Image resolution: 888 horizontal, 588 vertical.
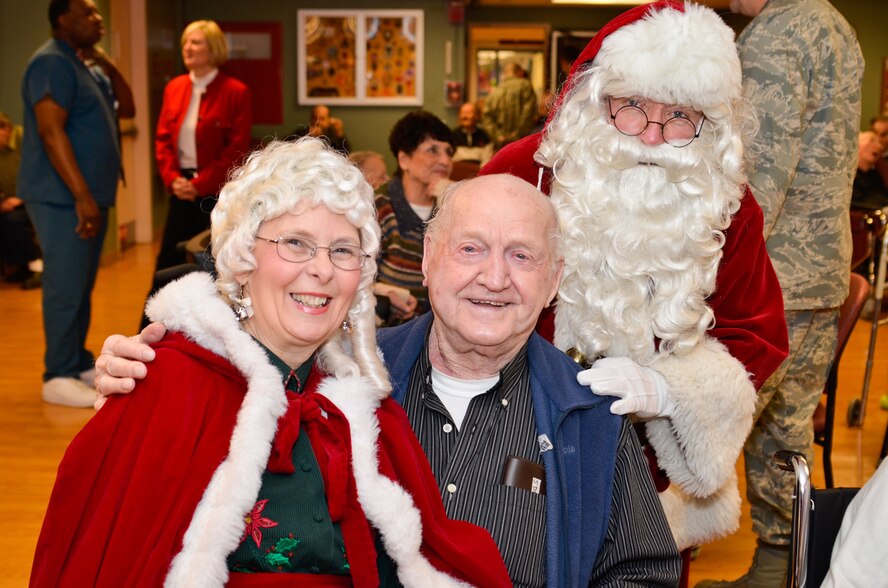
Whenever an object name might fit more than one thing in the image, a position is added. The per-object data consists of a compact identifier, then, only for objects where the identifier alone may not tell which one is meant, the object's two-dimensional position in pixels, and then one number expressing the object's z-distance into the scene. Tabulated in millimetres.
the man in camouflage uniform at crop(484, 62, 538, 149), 9008
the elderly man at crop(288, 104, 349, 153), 10719
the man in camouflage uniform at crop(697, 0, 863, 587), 2691
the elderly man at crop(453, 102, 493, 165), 9544
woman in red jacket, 5969
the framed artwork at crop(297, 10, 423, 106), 12164
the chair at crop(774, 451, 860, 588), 1873
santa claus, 2117
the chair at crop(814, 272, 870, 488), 3281
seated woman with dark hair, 4033
